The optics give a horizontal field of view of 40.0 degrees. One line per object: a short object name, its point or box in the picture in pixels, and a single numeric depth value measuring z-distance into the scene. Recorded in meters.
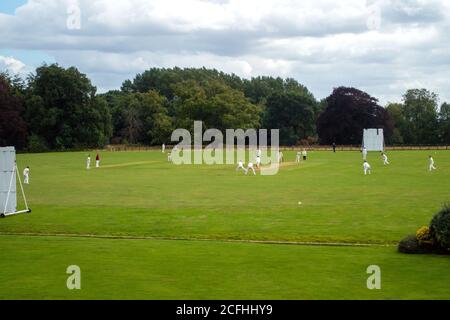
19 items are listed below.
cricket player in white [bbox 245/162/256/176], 54.46
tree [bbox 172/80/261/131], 120.69
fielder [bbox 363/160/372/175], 51.12
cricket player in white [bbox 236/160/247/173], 55.95
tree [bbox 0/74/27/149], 110.88
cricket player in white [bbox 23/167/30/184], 45.53
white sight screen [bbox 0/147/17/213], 28.89
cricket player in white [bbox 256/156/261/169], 58.94
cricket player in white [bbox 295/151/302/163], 73.18
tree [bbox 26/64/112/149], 118.50
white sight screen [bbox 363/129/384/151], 108.56
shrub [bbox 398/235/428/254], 17.55
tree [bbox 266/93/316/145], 141.62
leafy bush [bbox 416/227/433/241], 17.47
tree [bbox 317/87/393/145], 123.12
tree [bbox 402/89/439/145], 135.12
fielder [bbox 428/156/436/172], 54.66
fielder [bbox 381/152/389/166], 65.13
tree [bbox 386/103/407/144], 135.00
